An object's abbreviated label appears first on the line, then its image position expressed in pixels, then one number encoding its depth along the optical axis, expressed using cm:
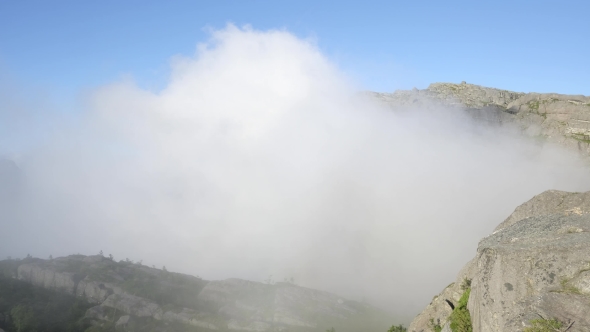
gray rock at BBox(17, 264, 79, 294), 14850
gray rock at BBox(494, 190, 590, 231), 3632
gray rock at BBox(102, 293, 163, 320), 12962
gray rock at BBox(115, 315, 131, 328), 12016
